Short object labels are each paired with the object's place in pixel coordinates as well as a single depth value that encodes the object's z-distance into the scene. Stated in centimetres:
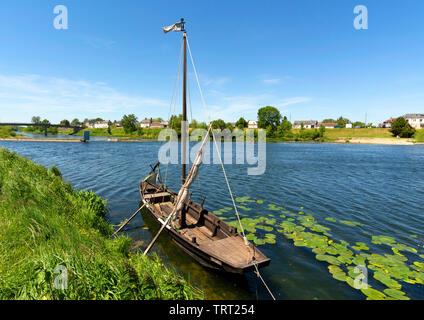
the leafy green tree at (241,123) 15350
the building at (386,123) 18175
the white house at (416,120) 14777
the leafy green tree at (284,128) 13520
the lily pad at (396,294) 914
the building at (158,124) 18891
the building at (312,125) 19640
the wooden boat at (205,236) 943
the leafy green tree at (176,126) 11078
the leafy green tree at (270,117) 14875
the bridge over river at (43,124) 12582
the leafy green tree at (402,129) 11338
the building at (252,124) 16810
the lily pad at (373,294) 923
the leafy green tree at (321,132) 12875
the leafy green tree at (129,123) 14788
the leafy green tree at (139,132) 13654
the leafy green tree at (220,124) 12075
